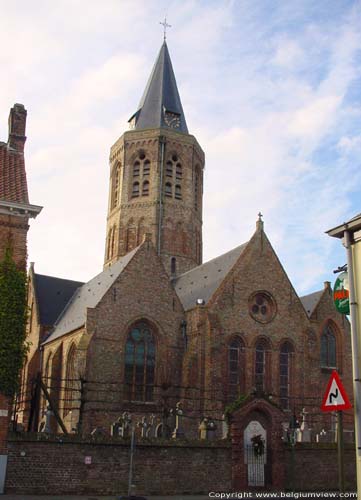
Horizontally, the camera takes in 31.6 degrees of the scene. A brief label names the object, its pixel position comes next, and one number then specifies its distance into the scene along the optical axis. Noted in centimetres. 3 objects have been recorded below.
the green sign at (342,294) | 1502
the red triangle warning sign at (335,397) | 1177
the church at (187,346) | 2975
